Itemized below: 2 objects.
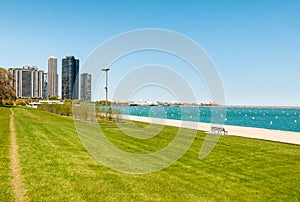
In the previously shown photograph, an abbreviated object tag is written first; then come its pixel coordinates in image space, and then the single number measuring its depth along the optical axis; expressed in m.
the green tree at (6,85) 72.24
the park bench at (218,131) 22.74
